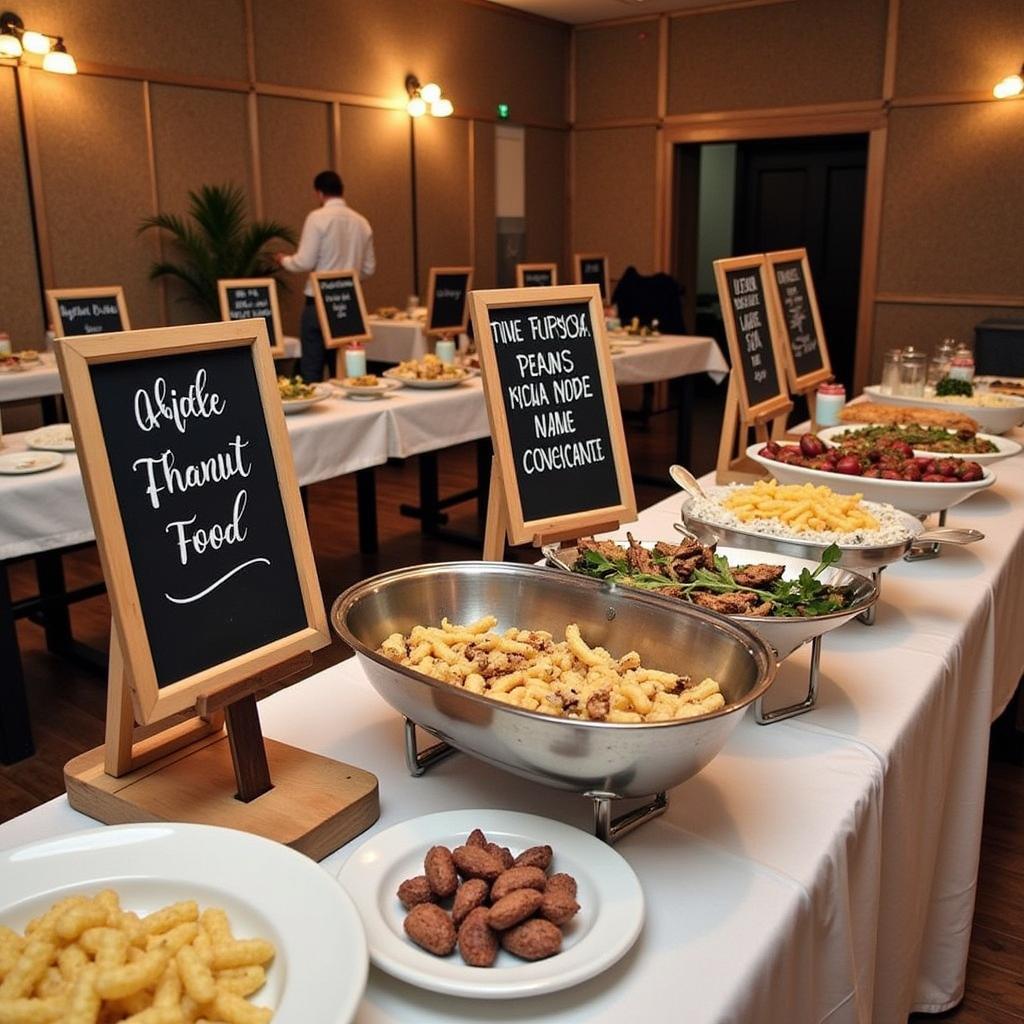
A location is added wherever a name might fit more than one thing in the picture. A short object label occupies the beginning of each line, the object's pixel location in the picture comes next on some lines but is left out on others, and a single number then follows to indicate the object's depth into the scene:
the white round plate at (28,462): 2.53
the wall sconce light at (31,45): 4.78
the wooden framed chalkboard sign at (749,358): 2.48
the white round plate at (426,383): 3.93
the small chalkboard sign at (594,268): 7.26
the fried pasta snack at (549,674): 0.94
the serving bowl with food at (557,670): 0.86
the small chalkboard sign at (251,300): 4.45
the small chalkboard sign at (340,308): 4.86
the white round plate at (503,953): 0.72
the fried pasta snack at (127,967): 0.63
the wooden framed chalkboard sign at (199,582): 0.88
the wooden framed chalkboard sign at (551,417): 1.52
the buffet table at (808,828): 0.80
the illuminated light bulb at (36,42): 4.82
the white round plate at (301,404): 3.36
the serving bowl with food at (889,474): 1.79
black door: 8.12
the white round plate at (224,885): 0.69
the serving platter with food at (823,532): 1.42
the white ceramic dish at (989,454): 2.16
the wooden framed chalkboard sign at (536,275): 6.09
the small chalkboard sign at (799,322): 2.93
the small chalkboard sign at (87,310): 4.44
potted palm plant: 5.79
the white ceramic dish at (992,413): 2.61
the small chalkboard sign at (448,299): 5.76
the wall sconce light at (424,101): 7.08
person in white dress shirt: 5.89
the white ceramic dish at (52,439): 2.76
